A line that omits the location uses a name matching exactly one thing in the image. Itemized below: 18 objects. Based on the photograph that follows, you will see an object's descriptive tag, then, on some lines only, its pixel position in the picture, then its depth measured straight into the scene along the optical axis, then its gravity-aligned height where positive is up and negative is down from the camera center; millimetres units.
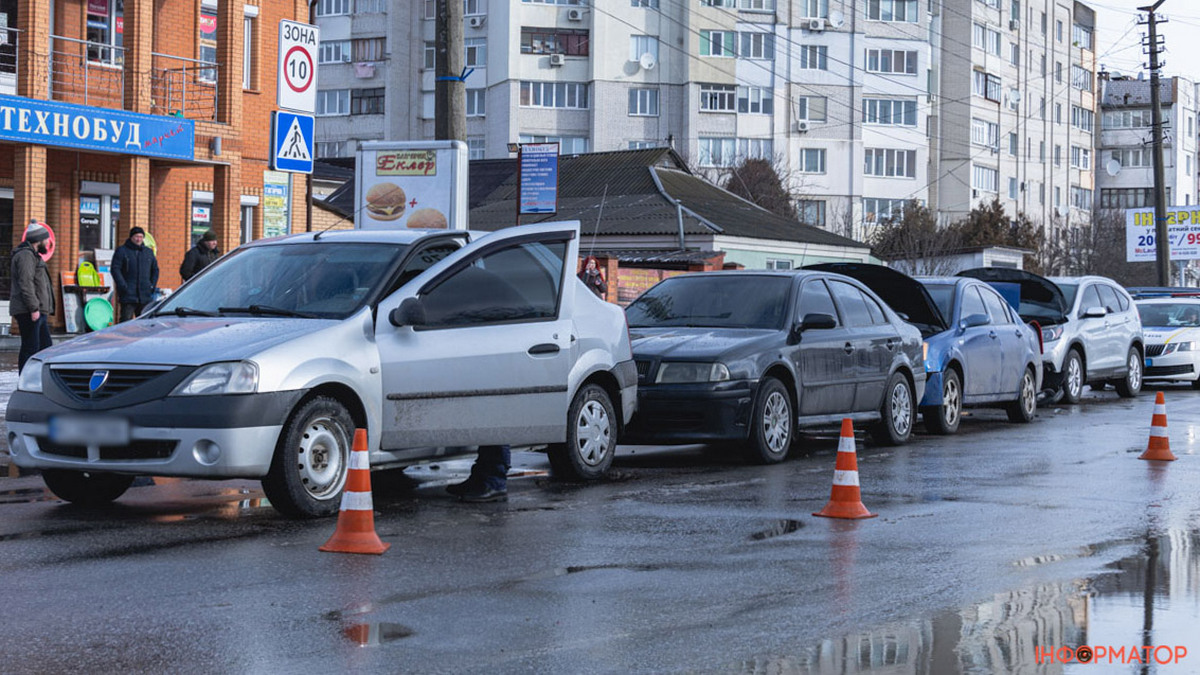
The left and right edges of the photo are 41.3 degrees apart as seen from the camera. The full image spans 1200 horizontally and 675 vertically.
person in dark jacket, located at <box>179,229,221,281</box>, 19562 +800
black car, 12125 -277
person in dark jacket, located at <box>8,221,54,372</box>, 16219 +304
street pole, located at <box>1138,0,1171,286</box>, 43656 +4302
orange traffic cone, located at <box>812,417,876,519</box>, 9266 -956
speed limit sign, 15555 +2524
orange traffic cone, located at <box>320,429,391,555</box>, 7793 -950
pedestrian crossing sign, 15488 +1764
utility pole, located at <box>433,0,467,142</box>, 15664 +2571
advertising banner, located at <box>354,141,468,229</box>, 17766 +1525
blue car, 15812 -145
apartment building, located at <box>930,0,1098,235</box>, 85312 +12601
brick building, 27688 +3583
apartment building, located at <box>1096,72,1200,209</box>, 111938 +13718
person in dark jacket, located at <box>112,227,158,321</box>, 19375 +568
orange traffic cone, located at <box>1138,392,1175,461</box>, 12945 -919
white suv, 20656 +50
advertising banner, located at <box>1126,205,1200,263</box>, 53406 +3229
